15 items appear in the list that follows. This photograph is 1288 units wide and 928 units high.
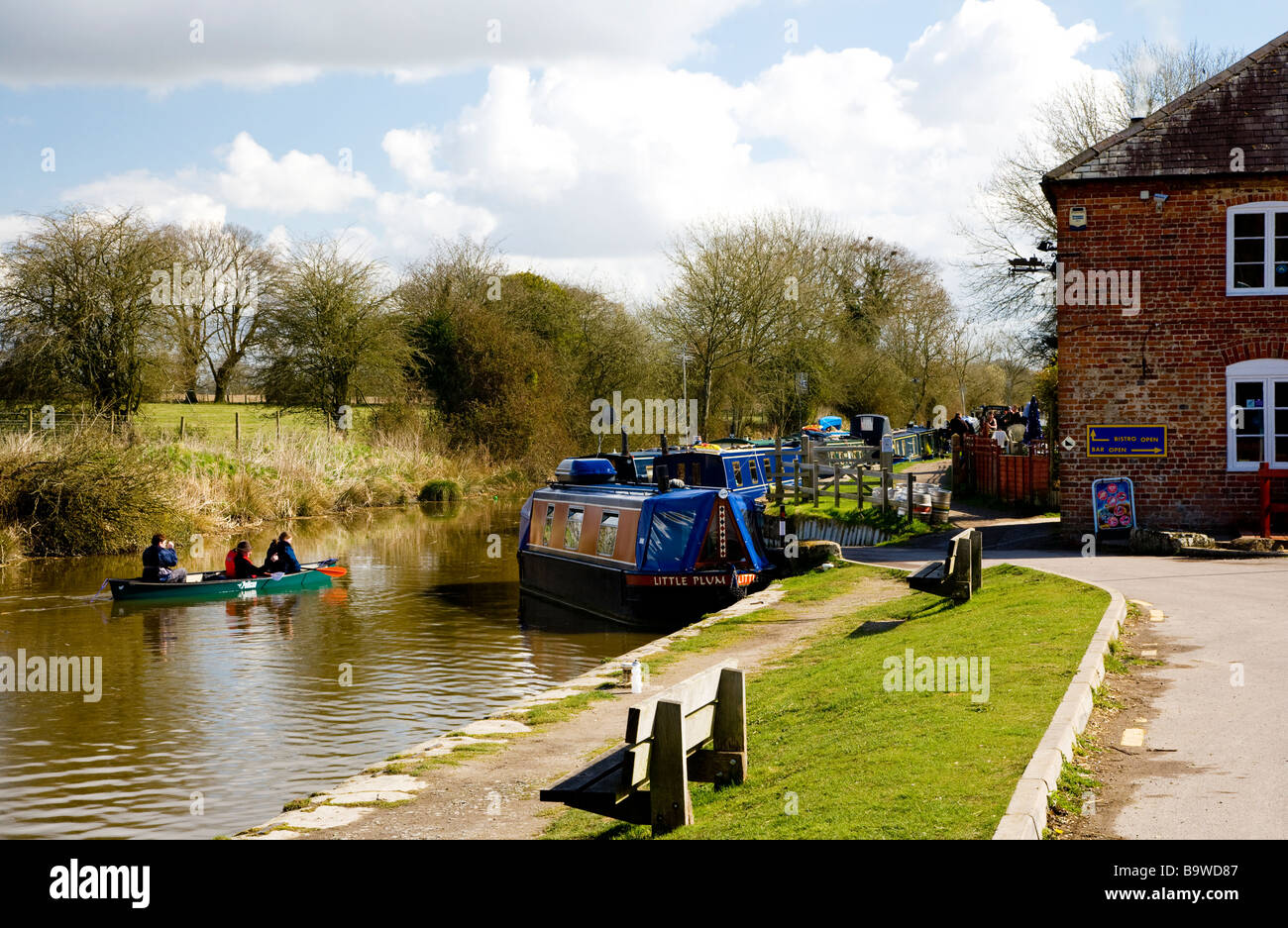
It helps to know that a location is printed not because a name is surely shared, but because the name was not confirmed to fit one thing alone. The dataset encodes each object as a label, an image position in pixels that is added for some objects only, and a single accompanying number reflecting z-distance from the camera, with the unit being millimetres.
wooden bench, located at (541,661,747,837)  6656
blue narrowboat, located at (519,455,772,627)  18672
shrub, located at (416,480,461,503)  43156
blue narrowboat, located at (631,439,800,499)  26344
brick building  19031
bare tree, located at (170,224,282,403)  49656
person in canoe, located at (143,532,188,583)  21547
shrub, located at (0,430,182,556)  27375
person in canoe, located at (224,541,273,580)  22219
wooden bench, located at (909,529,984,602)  14500
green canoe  21266
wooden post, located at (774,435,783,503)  27797
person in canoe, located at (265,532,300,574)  22969
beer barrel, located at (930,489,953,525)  23000
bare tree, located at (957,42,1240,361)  37375
